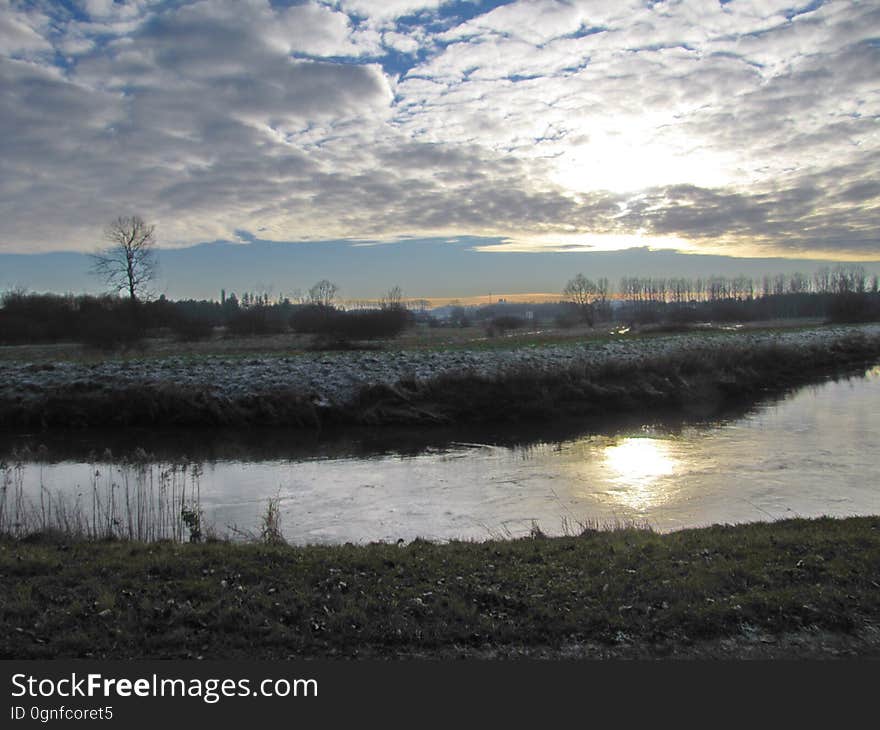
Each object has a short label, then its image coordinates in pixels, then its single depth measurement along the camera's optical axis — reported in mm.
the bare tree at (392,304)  60231
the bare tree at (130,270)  46656
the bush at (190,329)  45406
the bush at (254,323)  51000
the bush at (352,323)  48062
